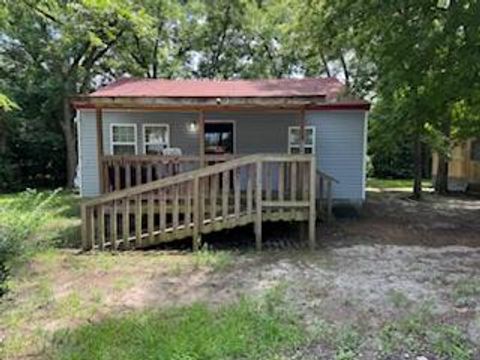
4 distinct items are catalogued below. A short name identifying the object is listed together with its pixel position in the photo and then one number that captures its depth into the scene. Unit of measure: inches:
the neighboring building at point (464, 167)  756.0
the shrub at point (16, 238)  246.0
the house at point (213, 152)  338.6
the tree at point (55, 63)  795.4
